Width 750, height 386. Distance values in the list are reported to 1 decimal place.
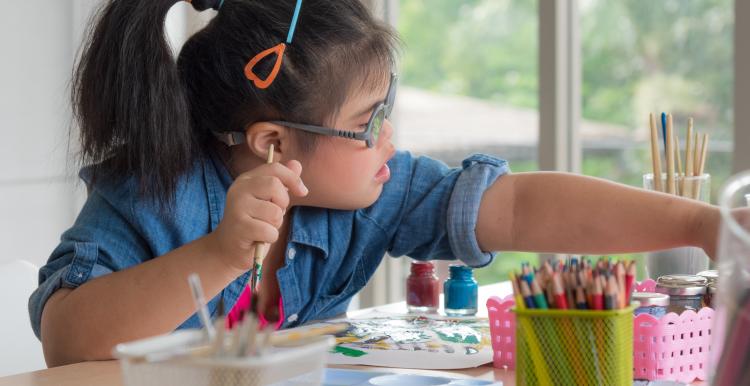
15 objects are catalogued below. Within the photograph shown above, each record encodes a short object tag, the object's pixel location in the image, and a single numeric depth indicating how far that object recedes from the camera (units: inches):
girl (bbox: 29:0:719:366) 66.3
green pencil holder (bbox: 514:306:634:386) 50.6
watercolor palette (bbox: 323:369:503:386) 56.5
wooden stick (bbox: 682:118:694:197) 69.4
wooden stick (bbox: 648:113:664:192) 69.8
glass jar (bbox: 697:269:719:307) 59.7
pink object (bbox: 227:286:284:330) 70.6
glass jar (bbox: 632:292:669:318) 57.4
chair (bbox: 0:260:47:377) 70.5
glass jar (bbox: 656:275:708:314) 59.2
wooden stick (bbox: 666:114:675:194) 69.1
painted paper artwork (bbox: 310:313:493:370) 59.9
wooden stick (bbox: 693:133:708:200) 69.2
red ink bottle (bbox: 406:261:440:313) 71.0
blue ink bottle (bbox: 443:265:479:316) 69.5
